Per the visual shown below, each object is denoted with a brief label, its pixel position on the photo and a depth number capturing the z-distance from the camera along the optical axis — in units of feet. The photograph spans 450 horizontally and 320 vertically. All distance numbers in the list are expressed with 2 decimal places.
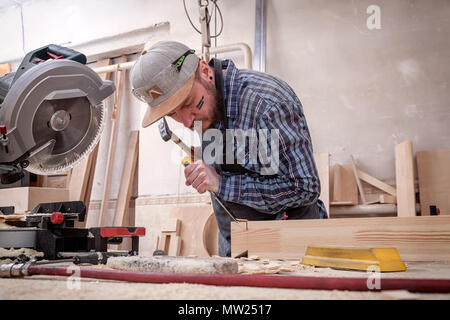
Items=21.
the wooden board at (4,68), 17.58
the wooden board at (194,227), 12.13
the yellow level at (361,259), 3.46
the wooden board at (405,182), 10.05
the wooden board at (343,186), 10.95
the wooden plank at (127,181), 14.76
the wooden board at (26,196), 12.61
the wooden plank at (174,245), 12.14
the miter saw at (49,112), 4.80
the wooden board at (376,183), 10.62
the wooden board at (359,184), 10.77
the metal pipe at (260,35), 12.57
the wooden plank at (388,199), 10.51
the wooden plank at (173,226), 12.37
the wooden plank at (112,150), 14.93
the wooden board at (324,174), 10.80
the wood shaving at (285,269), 3.64
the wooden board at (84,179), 15.11
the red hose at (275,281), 2.27
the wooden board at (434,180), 10.04
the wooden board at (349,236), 4.40
